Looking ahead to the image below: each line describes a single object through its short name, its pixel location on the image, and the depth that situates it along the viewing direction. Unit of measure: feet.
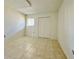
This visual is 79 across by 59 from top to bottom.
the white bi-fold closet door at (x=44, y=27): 12.41
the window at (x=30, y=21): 14.20
